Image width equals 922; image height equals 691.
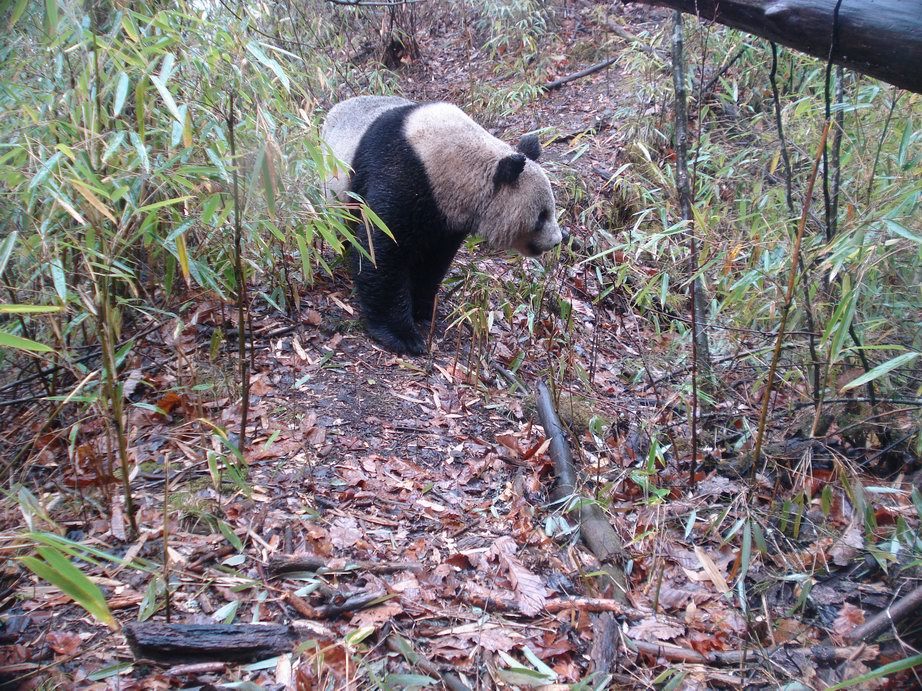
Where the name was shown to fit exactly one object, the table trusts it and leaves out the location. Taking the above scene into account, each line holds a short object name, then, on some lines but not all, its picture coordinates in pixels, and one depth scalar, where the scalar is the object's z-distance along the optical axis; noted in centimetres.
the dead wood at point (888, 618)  229
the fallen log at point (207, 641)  200
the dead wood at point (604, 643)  233
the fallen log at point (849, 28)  217
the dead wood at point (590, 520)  283
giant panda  449
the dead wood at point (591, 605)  257
